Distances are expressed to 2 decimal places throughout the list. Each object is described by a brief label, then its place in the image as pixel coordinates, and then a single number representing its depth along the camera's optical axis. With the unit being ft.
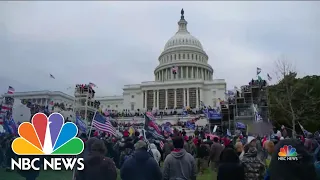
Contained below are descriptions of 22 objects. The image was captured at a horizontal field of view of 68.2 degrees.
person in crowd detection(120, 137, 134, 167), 26.34
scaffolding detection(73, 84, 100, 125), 139.88
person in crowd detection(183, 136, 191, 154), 35.05
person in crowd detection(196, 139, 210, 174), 35.31
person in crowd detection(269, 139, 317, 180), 13.27
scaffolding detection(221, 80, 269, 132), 94.89
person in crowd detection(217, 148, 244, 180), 13.38
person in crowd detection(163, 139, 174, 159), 32.85
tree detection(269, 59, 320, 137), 93.92
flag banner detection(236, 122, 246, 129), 75.53
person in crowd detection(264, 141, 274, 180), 18.37
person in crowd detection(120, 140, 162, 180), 14.37
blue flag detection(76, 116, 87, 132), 47.32
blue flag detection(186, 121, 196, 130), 97.85
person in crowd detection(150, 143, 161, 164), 25.95
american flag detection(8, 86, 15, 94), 81.97
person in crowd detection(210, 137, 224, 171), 30.43
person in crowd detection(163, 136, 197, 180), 14.62
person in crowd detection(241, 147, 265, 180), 14.90
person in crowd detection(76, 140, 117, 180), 13.53
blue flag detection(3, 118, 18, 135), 38.92
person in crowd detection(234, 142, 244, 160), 20.47
